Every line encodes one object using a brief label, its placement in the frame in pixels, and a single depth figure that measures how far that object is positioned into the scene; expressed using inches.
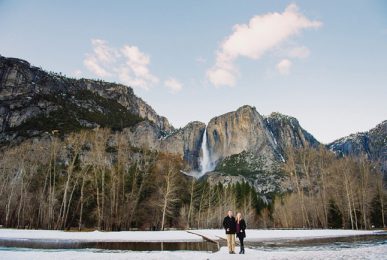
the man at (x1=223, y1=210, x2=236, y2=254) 622.3
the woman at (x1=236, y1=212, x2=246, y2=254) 645.3
